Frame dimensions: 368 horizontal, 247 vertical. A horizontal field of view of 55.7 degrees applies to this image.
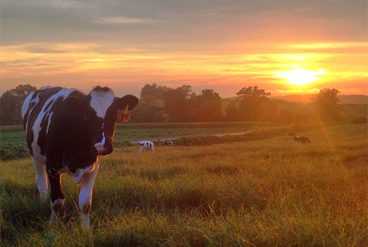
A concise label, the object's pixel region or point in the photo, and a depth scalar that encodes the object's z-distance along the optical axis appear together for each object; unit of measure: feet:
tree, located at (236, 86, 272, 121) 111.17
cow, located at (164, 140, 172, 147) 81.52
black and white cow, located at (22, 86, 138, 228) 16.43
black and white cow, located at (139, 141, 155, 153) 67.37
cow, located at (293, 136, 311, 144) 73.21
